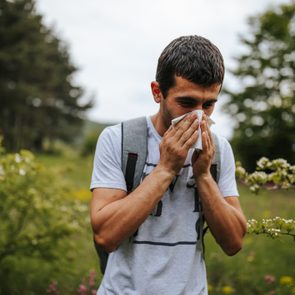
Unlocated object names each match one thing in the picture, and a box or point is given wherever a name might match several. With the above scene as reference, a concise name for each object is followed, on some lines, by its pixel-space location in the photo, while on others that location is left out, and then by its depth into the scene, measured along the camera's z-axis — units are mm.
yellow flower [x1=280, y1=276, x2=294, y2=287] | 4238
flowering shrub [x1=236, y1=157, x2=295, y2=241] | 2814
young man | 1979
